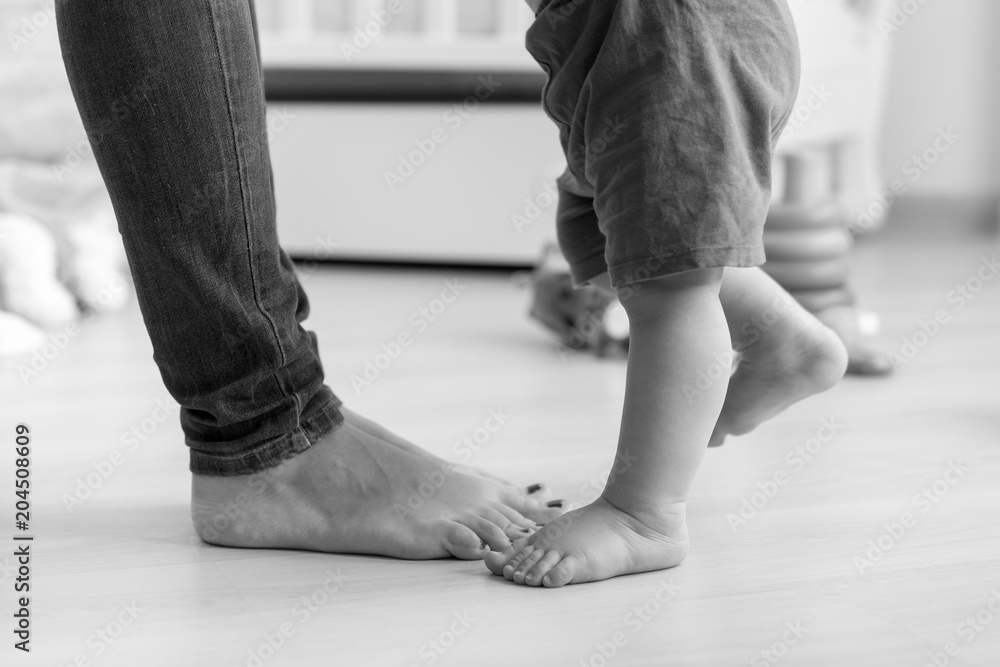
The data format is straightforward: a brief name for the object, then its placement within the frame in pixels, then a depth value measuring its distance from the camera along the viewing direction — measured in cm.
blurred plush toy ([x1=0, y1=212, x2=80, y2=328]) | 227
